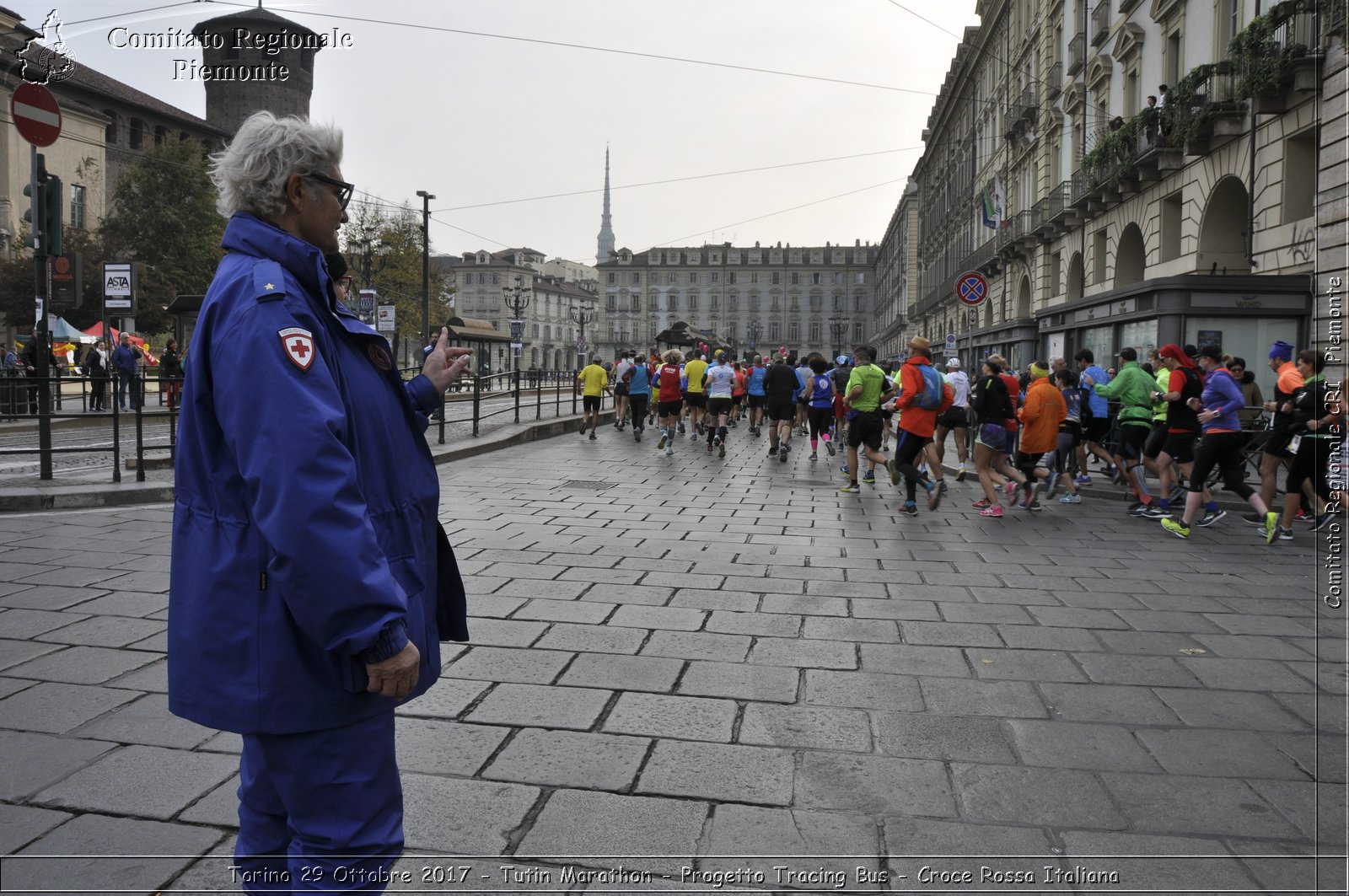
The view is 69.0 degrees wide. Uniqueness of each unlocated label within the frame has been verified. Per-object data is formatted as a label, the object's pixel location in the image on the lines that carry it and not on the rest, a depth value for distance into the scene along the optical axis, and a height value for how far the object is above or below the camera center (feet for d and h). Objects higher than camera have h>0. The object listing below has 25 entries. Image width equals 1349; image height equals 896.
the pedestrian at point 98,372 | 45.03 +1.31
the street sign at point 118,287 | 52.08 +5.44
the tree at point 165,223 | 136.87 +23.41
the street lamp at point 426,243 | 94.79 +14.35
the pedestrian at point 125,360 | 66.09 +2.11
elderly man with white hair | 5.67 -0.91
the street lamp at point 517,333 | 96.99 +5.81
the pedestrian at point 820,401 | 51.24 -0.51
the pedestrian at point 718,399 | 54.34 -0.42
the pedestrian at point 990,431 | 33.35 -1.33
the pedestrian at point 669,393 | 55.21 -0.09
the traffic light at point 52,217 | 32.65 +5.75
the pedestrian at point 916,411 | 32.60 -0.66
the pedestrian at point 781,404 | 52.26 -0.65
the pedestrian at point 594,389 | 62.69 +0.15
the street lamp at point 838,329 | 370.32 +24.22
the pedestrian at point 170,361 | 73.08 +2.25
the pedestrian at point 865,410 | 37.76 -0.69
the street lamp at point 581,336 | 153.67 +8.56
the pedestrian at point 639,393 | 65.26 -0.12
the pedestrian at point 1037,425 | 33.99 -1.14
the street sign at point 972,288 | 57.82 +6.14
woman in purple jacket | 28.27 -1.09
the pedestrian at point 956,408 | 40.19 -0.67
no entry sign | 29.07 +8.24
